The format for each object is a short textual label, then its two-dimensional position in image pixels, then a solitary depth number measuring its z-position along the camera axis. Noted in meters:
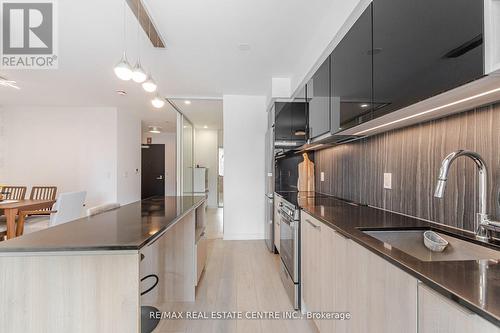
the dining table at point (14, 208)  2.80
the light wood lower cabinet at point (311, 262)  1.55
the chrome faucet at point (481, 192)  0.86
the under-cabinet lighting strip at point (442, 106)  0.84
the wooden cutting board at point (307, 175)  3.08
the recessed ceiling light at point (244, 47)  2.54
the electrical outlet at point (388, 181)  1.63
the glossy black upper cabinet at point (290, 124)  2.69
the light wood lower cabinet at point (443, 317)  0.51
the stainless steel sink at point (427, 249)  0.91
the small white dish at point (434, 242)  1.05
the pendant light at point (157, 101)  3.19
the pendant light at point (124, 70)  2.01
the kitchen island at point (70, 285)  0.89
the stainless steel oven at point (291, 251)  1.96
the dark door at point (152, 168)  7.94
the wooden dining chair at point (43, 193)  3.97
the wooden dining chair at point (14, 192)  3.70
